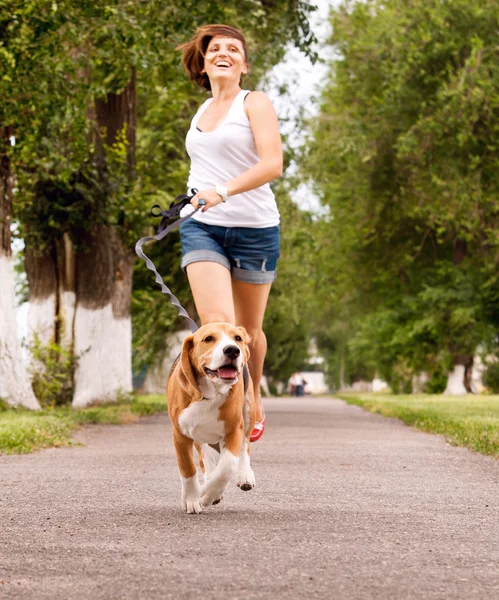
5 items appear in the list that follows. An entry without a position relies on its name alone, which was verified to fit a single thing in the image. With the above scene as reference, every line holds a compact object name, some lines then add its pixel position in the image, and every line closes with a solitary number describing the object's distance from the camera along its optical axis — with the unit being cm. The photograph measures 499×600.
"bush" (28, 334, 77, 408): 1798
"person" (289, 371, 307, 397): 7444
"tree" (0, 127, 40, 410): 1473
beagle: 517
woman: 603
